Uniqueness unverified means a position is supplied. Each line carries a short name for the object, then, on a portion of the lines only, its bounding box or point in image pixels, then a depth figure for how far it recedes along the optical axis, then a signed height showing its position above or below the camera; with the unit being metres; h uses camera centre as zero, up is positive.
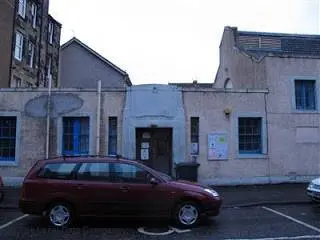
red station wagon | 9.14 -1.10
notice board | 16.27 +0.18
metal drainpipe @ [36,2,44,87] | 29.59 +6.50
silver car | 11.21 -1.10
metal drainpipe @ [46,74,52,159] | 16.06 +1.08
